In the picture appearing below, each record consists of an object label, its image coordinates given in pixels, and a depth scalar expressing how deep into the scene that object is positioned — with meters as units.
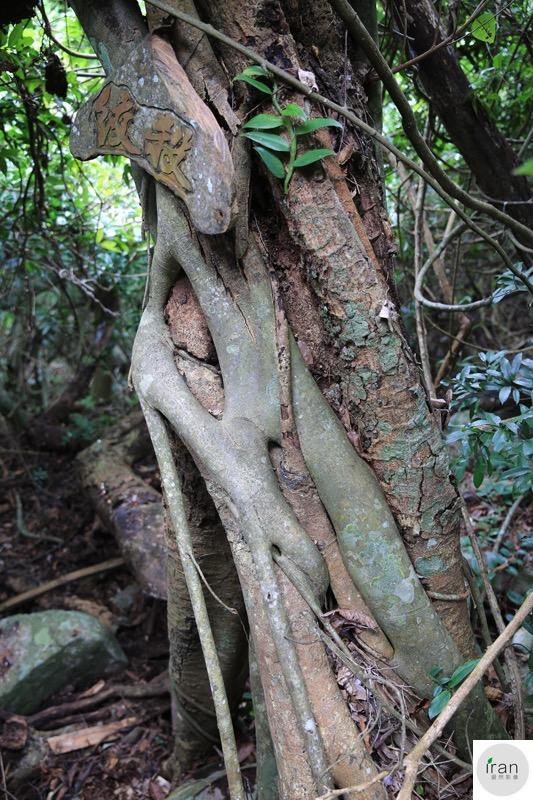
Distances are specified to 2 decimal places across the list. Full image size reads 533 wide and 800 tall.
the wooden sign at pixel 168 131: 1.54
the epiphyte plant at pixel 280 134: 1.53
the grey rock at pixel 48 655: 2.91
